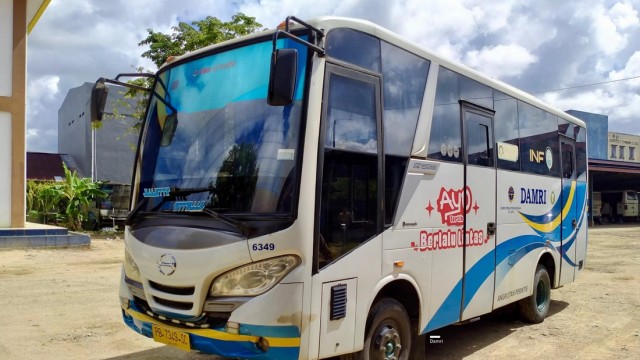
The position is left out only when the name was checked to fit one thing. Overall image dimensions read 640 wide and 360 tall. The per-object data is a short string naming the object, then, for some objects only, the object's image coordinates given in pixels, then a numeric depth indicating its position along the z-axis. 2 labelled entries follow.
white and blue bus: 3.81
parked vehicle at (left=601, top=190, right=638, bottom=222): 39.16
